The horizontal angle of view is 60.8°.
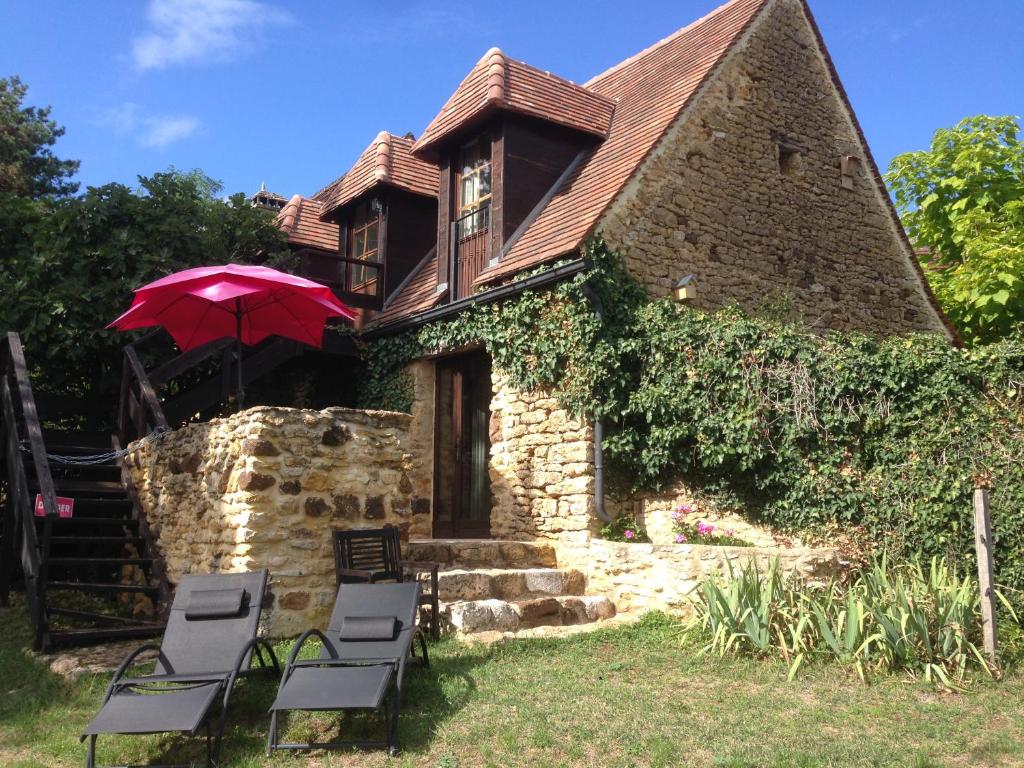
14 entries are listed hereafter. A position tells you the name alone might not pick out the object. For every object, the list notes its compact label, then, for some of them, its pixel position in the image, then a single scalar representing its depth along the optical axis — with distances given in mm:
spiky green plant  5664
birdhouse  10016
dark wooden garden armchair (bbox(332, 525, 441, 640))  6504
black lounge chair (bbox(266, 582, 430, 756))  4543
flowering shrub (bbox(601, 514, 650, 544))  8875
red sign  7235
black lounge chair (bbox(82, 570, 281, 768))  4355
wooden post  5750
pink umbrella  7590
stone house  9383
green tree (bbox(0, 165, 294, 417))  10633
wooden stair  7074
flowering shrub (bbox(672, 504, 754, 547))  8453
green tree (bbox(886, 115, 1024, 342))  12297
